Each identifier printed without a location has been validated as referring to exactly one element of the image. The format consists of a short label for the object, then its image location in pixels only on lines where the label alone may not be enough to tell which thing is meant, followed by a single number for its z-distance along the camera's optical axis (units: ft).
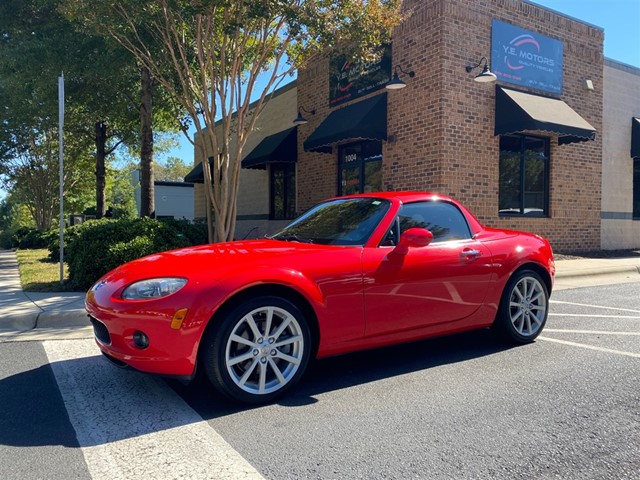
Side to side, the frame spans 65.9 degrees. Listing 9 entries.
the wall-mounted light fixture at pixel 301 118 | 51.34
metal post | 24.12
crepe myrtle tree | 25.70
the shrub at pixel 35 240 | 68.69
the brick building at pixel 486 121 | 37.29
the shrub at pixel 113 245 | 25.34
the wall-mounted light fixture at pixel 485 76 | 34.58
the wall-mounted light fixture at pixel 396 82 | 37.47
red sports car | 10.63
